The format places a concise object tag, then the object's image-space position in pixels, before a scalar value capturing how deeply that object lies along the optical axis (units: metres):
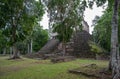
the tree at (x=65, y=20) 10.44
